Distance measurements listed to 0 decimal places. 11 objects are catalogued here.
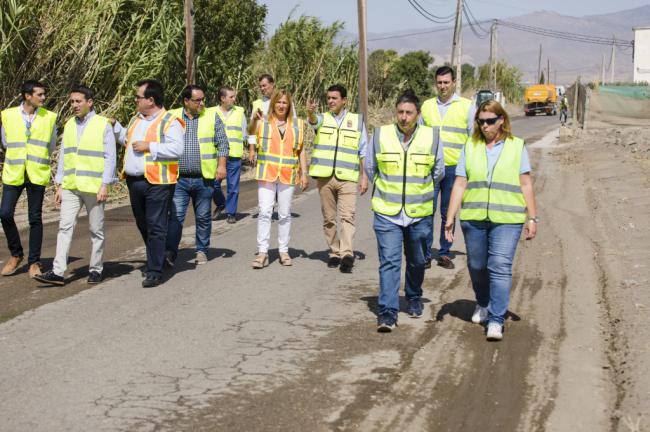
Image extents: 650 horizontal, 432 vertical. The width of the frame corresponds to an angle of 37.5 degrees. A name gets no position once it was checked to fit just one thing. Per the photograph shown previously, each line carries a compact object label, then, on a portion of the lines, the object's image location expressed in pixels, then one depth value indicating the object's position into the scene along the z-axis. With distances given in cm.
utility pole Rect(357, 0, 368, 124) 2828
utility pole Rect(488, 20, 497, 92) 7194
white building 9644
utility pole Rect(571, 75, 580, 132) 3704
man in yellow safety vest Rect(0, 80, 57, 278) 923
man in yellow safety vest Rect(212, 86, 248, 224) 1328
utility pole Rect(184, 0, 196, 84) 2008
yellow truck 7150
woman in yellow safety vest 707
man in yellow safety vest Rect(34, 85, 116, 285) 881
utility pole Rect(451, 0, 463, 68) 4979
